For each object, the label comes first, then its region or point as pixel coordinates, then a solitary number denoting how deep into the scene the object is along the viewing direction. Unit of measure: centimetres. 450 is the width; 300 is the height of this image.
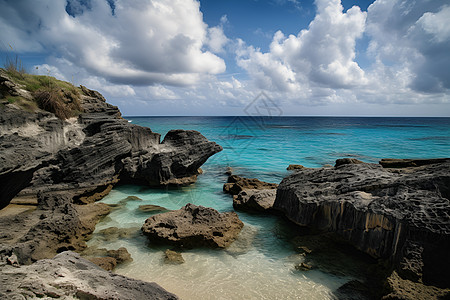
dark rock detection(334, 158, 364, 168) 927
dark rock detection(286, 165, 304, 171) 1518
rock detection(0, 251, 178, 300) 243
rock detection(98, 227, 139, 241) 601
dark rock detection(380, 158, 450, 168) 776
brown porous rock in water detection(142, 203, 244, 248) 567
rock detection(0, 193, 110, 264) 467
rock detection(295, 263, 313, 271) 474
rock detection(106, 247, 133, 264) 495
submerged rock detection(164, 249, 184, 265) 500
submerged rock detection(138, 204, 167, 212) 802
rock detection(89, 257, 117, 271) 449
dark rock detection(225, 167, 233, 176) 1403
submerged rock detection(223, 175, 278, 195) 1002
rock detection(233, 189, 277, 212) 779
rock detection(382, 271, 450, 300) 328
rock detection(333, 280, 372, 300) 388
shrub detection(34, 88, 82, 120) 805
